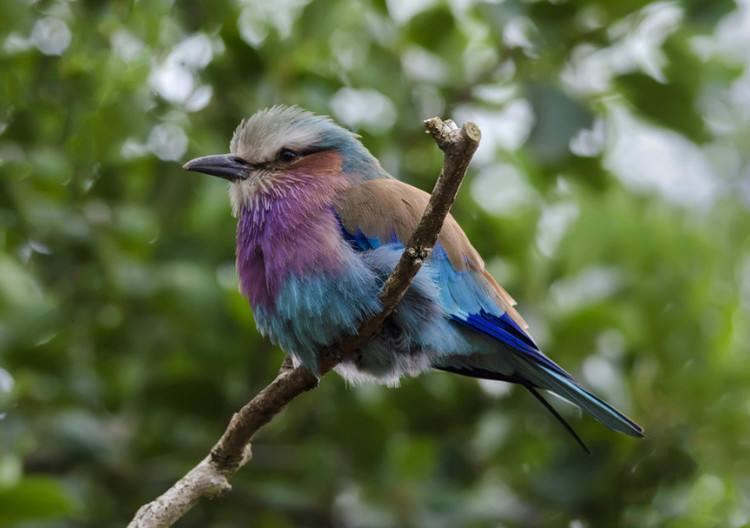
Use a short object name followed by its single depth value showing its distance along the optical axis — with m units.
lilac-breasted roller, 7.42
